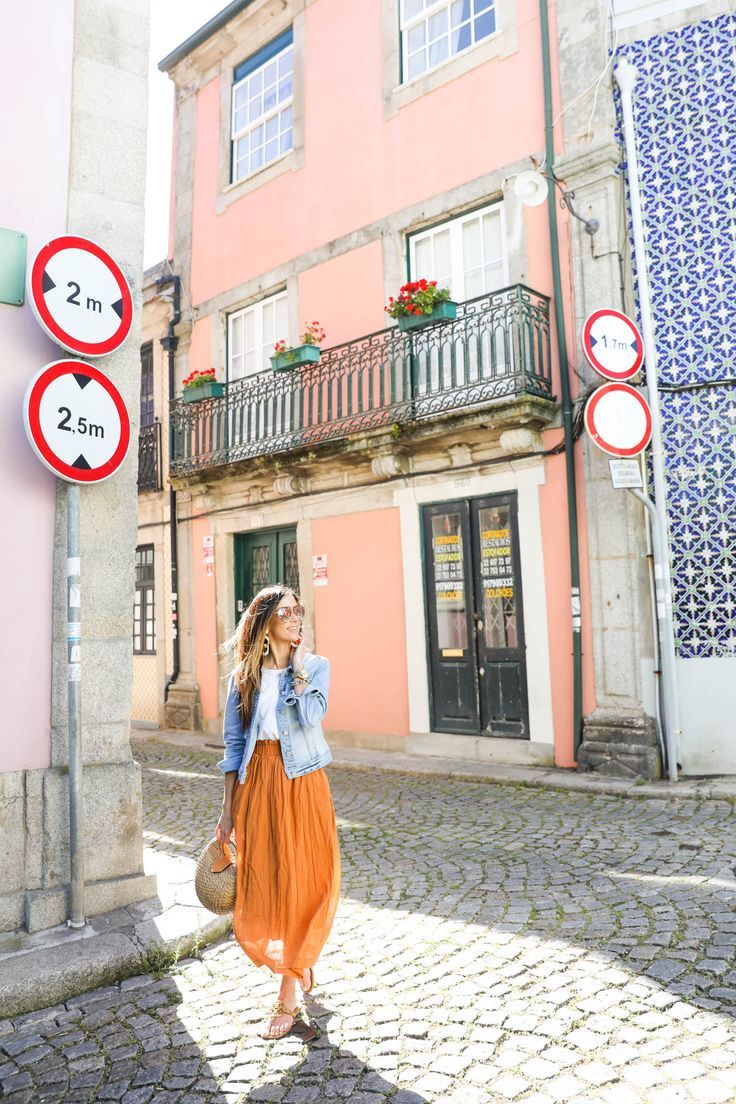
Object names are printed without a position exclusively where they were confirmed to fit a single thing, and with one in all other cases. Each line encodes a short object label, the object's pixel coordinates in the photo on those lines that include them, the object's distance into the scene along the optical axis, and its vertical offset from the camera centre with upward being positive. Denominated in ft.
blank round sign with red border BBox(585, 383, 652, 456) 25.02 +5.88
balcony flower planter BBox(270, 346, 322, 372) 36.01 +11.48
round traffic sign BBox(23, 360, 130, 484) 13.25 +3.42
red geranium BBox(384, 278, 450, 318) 30.83 +11.85
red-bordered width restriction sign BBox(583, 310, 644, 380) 24.70 +8.04
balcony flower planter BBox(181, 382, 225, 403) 40.83 +11.48
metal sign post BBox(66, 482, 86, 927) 13.62 -1.44
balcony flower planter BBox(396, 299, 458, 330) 30.78 +11.11
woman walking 10.79 -2.16
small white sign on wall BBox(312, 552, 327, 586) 36.94 +2.59
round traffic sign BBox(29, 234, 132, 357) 13.51 +5.50
